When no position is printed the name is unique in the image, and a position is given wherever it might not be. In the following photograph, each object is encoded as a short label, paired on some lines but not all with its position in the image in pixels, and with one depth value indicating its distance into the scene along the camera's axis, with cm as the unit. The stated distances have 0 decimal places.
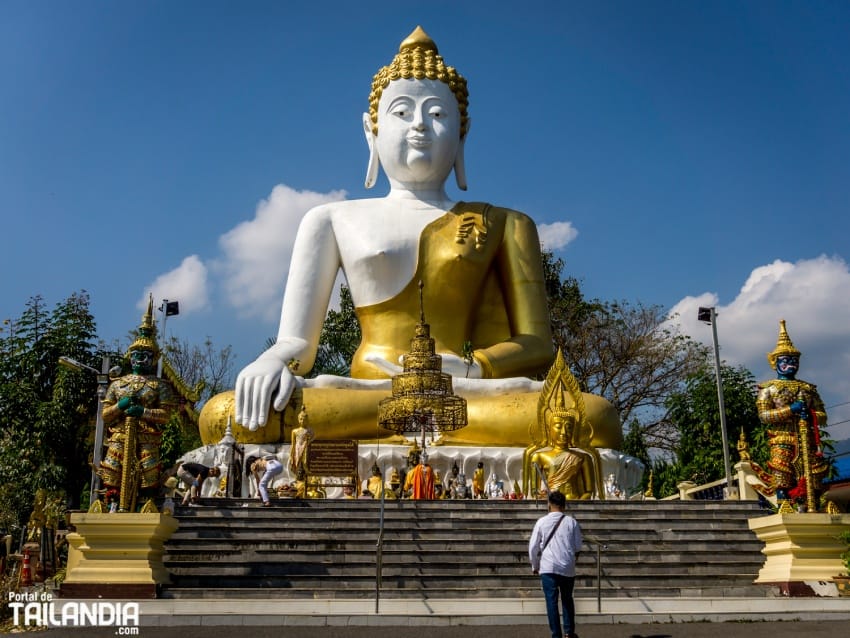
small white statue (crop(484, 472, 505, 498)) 1465
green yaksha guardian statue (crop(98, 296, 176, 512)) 961
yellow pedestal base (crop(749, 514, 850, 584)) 940
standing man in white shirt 610
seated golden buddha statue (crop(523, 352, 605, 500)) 1307
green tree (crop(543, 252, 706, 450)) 2889
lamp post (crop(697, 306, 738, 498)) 1578
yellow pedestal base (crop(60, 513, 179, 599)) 916
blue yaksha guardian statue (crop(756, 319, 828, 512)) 984
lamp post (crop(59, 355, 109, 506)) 1725
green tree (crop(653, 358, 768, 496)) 2340
